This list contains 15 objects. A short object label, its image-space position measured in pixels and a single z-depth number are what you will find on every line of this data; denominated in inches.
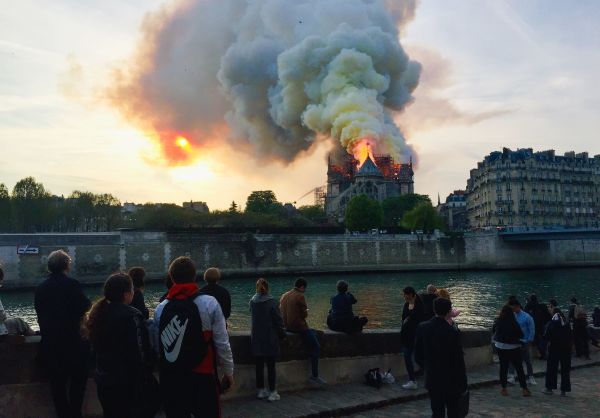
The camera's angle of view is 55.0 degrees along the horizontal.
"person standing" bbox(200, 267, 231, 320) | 302.5
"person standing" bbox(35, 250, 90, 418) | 224.1
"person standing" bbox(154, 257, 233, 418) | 178.5
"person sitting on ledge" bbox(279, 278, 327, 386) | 328.8
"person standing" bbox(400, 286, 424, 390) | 357.1
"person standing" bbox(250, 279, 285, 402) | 301.0
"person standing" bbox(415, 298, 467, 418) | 232.2
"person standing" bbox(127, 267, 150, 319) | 280.7
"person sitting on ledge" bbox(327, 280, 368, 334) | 357.4
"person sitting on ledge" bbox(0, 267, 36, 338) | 236.5
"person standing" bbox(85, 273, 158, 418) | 187.5
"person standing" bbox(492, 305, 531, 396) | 352.8
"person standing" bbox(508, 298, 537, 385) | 389.1
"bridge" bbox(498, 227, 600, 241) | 2432.3
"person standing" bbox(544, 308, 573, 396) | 362.6
